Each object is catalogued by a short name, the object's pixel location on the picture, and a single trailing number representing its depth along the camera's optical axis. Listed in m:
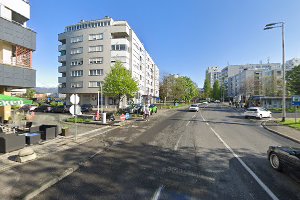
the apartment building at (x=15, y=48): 12.93
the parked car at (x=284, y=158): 5.59
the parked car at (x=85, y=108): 32.65
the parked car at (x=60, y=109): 31.48
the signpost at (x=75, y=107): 10.61
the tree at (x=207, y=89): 124.12
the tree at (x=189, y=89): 72.57
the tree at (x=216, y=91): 121.12
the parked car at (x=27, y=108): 22.51
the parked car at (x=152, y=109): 33.10
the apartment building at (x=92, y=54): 45.44
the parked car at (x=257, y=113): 24.91
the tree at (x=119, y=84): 29.23
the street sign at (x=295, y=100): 18.53
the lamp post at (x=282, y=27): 19.53
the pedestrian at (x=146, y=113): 23.65
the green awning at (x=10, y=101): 9.45
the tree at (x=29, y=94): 71.50
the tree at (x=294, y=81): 41.50
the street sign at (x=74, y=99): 10.56
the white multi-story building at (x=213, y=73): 177.81
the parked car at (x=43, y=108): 32.71
